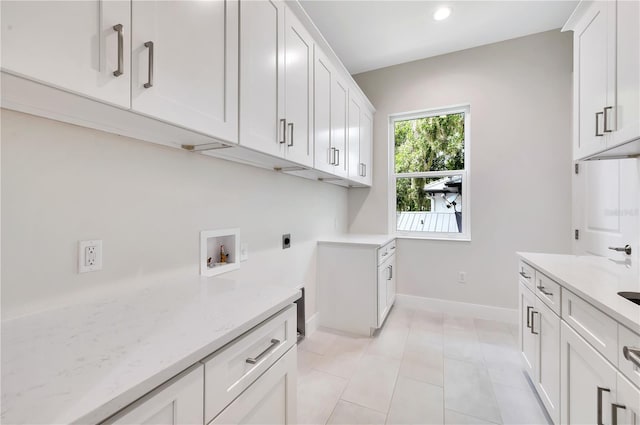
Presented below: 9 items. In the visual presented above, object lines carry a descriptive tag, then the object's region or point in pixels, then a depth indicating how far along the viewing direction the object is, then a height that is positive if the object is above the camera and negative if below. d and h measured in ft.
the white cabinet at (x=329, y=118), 6.45 +2.56
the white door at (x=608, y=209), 5.60 +0.15
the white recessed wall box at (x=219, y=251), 4.75 -0.77
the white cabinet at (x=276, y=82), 4.16 +2.37
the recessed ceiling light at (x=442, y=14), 7.66 +5.88
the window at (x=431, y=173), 10.18 +1.59
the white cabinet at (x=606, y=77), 4.04 +2.42
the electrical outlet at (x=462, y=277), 9.82 -2.35
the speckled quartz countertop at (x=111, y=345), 1.59 -1.12
